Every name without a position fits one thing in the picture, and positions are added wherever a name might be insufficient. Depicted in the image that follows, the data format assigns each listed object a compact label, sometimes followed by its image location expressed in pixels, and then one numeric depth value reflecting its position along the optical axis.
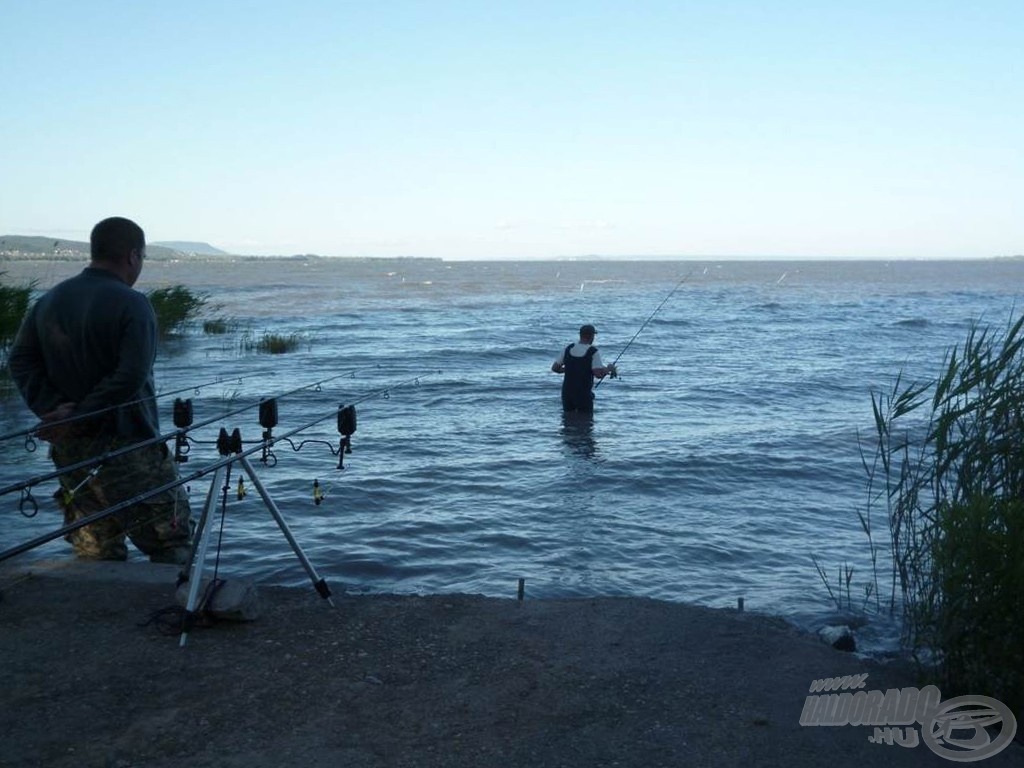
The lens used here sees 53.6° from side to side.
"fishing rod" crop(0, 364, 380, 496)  4.01
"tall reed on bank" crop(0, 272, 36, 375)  16.25
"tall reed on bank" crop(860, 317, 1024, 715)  4.43
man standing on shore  4.98
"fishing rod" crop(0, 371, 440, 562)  3.32
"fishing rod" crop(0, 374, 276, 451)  5.00
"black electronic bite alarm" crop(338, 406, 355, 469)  5.93
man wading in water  14.15
